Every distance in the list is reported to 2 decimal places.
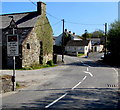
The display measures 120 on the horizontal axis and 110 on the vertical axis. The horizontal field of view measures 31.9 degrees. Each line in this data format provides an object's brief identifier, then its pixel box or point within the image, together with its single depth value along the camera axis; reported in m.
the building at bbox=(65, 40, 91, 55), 76.29
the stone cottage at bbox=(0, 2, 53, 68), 31.94
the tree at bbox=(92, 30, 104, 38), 133.20
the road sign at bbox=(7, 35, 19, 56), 13.61
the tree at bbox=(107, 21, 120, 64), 39.08
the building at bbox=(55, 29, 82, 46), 89.47
